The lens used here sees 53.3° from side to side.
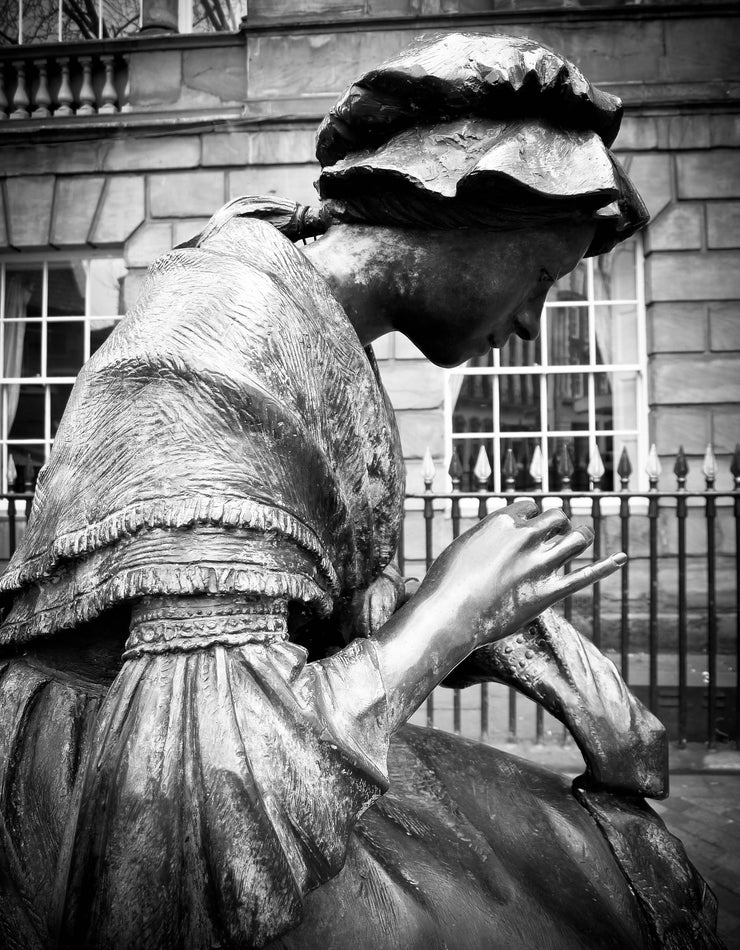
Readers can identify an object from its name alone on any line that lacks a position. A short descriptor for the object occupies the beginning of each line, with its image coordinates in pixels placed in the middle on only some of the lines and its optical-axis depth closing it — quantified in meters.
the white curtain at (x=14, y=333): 8.69
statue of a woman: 0.84
